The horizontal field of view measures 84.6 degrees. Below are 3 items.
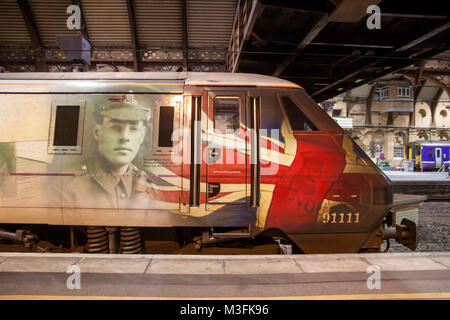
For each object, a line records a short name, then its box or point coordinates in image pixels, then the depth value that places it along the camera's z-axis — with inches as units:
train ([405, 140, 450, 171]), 1126.4
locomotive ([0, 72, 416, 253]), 146.3
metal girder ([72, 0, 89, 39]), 441.3
